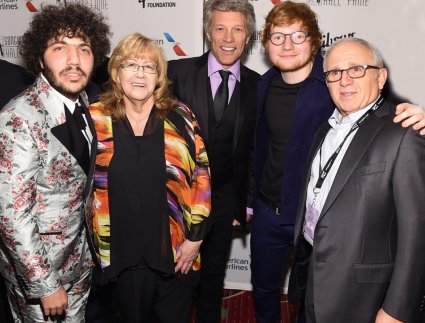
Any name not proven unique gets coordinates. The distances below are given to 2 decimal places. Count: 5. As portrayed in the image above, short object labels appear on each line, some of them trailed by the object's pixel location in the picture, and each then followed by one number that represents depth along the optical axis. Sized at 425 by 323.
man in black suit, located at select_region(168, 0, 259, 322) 2.68
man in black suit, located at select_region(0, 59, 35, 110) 2.56
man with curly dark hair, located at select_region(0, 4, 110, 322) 1.75
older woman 2.04
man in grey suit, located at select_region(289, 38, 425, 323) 1.61
